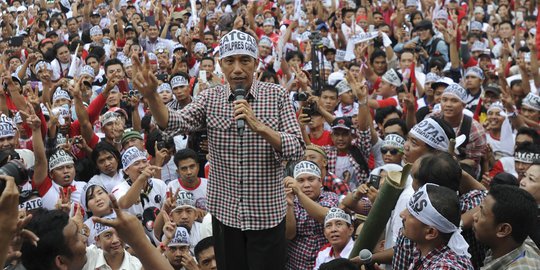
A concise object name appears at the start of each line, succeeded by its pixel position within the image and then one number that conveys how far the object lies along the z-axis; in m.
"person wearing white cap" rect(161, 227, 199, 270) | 5.97
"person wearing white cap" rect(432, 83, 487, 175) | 7.06
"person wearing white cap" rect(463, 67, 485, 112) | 9.93
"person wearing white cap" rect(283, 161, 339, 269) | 5.99
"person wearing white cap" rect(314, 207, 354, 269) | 5.73
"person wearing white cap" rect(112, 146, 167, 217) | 6.89
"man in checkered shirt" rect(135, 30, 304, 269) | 4.43
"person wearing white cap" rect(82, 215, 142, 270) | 5.52
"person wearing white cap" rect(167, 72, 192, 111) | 9.31
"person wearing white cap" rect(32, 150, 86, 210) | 6.86
